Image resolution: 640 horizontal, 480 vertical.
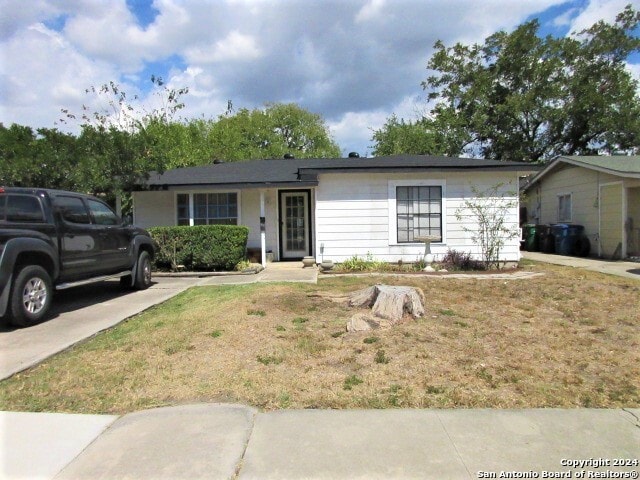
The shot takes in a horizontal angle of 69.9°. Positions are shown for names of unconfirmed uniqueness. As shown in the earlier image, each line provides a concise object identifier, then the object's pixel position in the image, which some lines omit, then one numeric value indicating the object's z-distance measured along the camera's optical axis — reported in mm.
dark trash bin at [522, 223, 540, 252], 19891
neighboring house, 15672
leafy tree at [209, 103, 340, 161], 43309
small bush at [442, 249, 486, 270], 12719
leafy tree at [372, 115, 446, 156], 30875
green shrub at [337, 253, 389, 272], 12805
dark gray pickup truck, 6430
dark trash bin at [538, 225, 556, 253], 18672
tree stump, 6398
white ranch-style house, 13172
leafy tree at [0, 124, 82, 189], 11953
